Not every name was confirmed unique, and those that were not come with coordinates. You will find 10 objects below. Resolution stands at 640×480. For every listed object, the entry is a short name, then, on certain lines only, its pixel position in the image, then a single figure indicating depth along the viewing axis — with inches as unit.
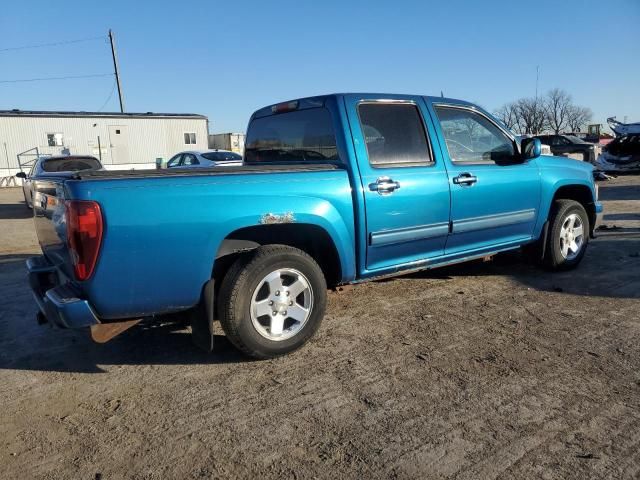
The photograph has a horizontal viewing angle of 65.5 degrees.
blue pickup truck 115.3
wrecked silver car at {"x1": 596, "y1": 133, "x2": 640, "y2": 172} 708.0
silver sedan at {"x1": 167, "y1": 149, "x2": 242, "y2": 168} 555.6
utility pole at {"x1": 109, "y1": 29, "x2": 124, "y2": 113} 1298.0
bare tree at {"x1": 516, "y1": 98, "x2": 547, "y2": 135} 2933.1
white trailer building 1181.7
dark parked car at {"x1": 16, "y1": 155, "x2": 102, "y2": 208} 450.9
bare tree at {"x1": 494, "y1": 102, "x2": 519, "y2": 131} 2956.9
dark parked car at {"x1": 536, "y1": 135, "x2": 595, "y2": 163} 772.6
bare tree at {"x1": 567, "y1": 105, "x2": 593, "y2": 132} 3034.0
